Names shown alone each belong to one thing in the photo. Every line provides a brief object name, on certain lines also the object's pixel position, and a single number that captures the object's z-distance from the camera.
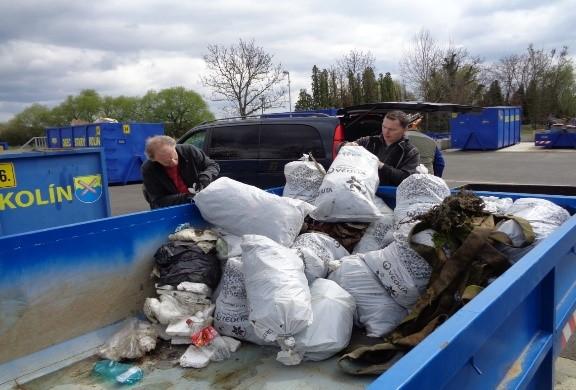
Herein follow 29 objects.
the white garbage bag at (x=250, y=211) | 2.83
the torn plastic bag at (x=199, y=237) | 2.70
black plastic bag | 2.53
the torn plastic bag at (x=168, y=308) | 2.39
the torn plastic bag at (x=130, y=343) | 2.29
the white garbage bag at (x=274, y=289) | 2.02
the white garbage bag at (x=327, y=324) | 2.06
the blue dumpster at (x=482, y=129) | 20.36
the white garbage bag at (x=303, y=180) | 3.44
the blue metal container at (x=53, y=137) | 18.39
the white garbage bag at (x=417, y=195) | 2.78
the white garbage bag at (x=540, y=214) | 2.29
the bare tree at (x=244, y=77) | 24.28
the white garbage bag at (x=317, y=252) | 2.48
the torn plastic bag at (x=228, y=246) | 2.71
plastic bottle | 2.10
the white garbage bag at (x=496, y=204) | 2.64
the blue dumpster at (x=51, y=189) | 4.21
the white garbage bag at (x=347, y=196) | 2.93
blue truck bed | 1.30
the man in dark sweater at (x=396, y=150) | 3.62
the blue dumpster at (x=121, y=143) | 15.32
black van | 5.55
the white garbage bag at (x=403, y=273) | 2.28
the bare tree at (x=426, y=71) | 28.75
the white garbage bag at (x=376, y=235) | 2.89
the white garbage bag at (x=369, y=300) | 2.31
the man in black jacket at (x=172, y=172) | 3.59
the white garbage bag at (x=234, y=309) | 2.32
